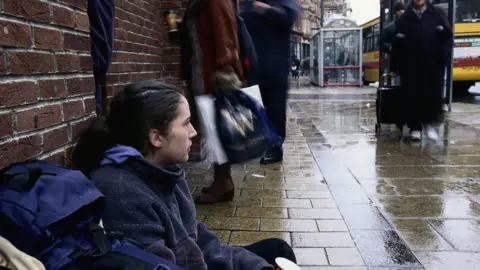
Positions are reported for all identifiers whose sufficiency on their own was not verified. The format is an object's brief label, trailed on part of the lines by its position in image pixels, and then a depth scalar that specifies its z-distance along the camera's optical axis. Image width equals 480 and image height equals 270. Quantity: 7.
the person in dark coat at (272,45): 4.64
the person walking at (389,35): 6.88
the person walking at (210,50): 3.66
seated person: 1.53
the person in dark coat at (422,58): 6.52
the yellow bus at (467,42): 14.12
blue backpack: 1.17
